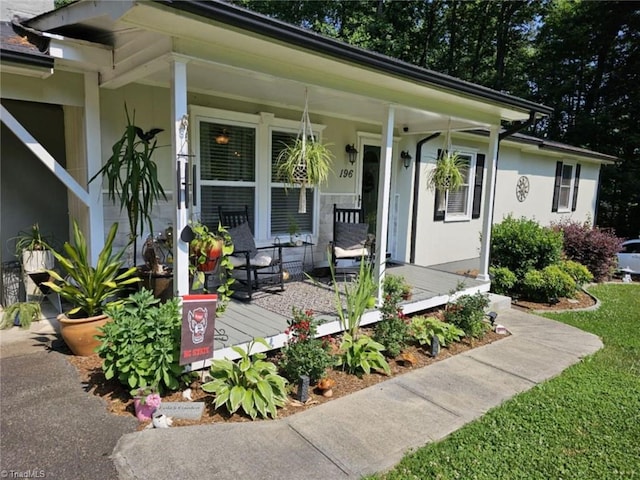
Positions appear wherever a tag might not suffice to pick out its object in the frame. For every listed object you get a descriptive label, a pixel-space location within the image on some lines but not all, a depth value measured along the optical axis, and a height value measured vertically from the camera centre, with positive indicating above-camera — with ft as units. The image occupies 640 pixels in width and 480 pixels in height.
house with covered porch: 9.96 +2.59
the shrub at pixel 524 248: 22.68 -2.87
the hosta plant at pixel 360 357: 11.76 -4.75
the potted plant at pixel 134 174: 11.55 +0.21
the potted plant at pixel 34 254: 13.82 -2.52
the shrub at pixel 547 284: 21.08 -4.46
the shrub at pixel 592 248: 28.32 -3.45
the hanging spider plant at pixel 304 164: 13.62 +0.77
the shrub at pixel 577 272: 23.57 -4.21
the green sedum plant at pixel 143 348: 9.20 -3.70
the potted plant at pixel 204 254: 11.37 -1.92
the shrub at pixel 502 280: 21.86 -4.46
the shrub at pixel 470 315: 14.92 -4.40
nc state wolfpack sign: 9.03 -3.15
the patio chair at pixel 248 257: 14.93 -2.64
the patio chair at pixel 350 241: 17.88 -2.25
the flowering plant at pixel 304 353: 10.52 -4.21
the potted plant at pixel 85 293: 11.12 -3.09
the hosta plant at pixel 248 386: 9.16 -4.61
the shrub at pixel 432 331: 13.93 -4.72
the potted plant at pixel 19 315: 13.10 -4.35
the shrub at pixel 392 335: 12.87 -4.47
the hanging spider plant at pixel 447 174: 19.49 +0.88
